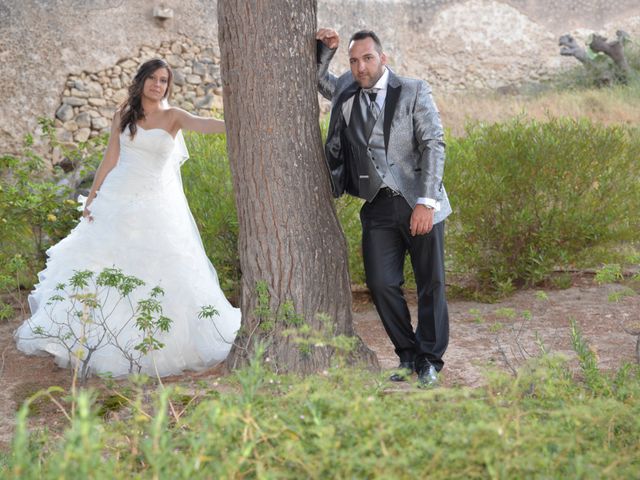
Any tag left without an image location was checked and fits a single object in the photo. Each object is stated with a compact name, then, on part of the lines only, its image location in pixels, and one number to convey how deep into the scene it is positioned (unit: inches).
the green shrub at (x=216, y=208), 270.2
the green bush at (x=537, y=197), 287.3
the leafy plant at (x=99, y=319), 214.4
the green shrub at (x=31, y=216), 286.7
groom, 187.3
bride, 223.0
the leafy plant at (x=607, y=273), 203.9
